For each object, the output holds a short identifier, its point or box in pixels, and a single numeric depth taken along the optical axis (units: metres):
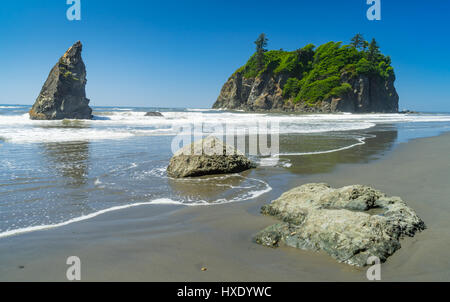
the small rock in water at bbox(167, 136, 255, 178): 6.55
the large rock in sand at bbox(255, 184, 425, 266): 2.89
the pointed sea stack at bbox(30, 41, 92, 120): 26.64
